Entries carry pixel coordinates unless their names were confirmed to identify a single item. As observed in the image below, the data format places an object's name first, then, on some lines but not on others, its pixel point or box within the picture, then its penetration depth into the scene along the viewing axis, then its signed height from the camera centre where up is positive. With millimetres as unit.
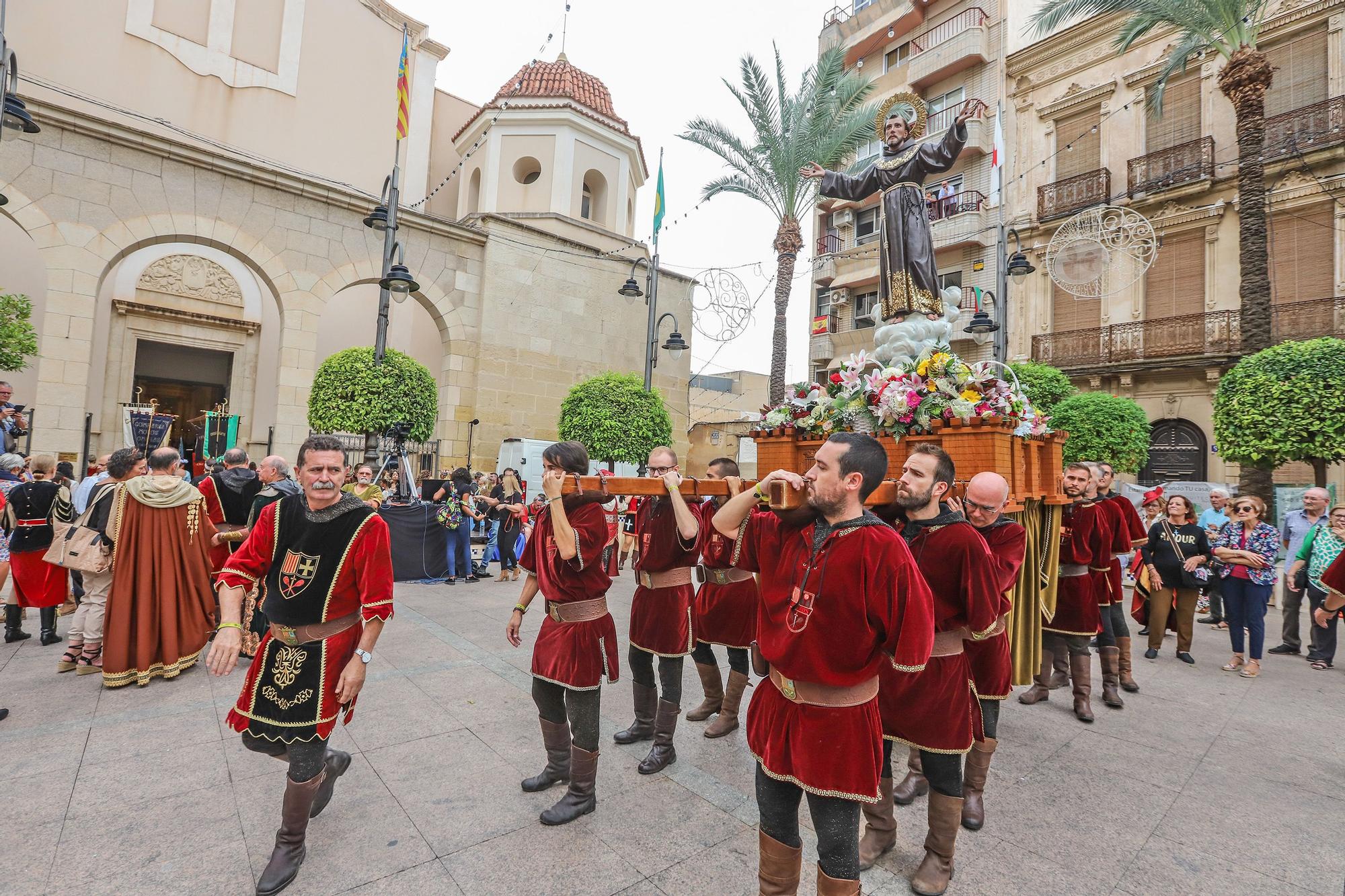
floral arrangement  4508 +628
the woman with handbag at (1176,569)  7238 -792
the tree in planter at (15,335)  10844 +1859
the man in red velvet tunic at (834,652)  2270 -600
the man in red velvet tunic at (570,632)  3541 -916
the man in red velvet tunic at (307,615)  2980 -737
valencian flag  12391 +6904
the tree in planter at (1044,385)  14969 +2447
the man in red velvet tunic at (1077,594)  5336 -839
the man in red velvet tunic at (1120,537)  5906 -383
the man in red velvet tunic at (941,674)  2998 -884
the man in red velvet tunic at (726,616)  4832 -1043
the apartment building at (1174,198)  15539 +7975
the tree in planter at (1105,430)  13953 +1390
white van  16844 +250
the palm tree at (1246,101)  12703 +7996
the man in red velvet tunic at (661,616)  4289 -954
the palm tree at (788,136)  17750 +9598
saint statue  5793 +2534
